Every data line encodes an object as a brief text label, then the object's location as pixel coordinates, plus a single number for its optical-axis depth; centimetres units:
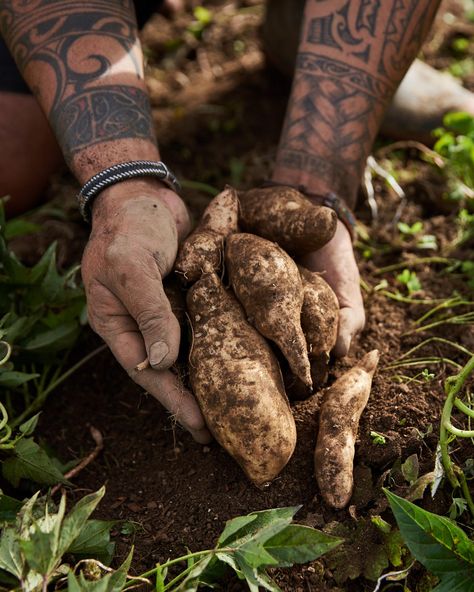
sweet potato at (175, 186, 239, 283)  51
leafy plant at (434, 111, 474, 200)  68
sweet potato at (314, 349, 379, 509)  46
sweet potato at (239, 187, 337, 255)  51
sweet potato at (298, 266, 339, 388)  50
